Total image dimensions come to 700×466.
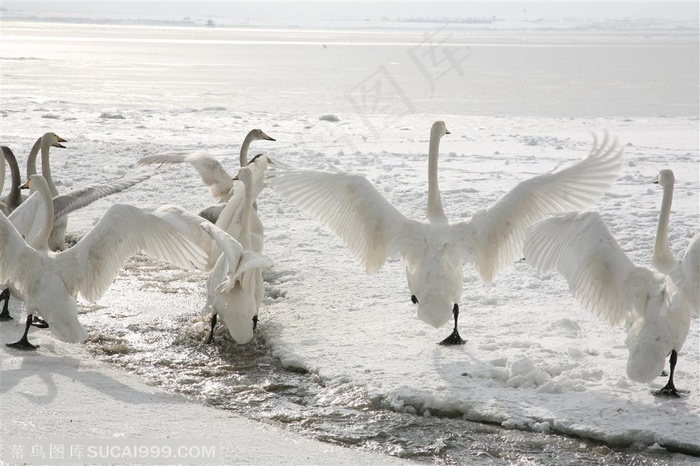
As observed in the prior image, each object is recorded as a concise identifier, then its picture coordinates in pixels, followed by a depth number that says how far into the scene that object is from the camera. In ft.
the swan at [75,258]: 36.88
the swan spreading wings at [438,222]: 37.29
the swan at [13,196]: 50.06
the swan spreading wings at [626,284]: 30.91
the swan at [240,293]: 38.04
